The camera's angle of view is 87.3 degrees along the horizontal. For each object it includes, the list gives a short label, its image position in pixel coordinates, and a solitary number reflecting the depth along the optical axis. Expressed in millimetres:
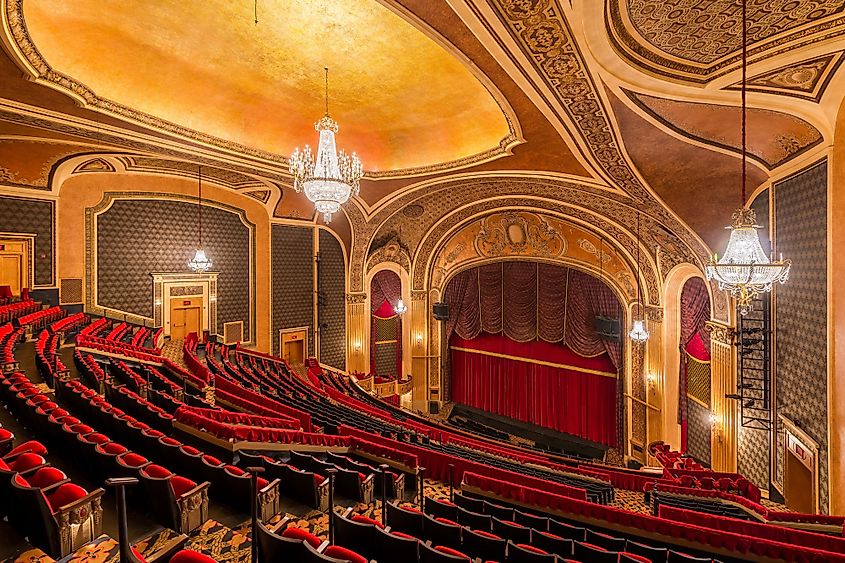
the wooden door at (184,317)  11680
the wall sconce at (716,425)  8641
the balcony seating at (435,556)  2232
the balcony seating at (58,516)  2141
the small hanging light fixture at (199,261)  10203
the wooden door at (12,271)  9273
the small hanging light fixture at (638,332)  10211
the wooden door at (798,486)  5699
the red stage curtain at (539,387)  13188
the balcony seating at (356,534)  2512
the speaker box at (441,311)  15219
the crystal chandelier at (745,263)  3557
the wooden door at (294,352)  13771
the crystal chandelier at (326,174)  6211
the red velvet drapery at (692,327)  9852
